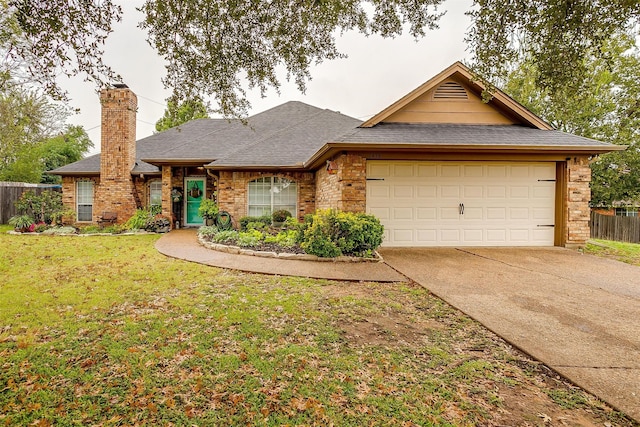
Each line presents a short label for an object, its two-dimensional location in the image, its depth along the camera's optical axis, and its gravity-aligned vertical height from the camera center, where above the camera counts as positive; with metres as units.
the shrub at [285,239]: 8.04 -0.87
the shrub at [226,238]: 8.70 -0.89
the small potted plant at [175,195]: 12.47 +0.45
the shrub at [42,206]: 12.85 -0.02
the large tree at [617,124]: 15.98 +4.64
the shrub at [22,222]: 11.63 -0.63
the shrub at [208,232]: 9.92 -0.82
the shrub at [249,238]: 8.25 -0.87
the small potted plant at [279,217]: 11.00 -0.36
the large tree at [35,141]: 16.47 +4.47
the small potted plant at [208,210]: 11.77 -0.14
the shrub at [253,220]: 11.02 -0.47
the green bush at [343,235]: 6.84 -0.61
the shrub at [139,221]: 12.20 -0.59
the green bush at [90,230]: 11.81 -0.93
